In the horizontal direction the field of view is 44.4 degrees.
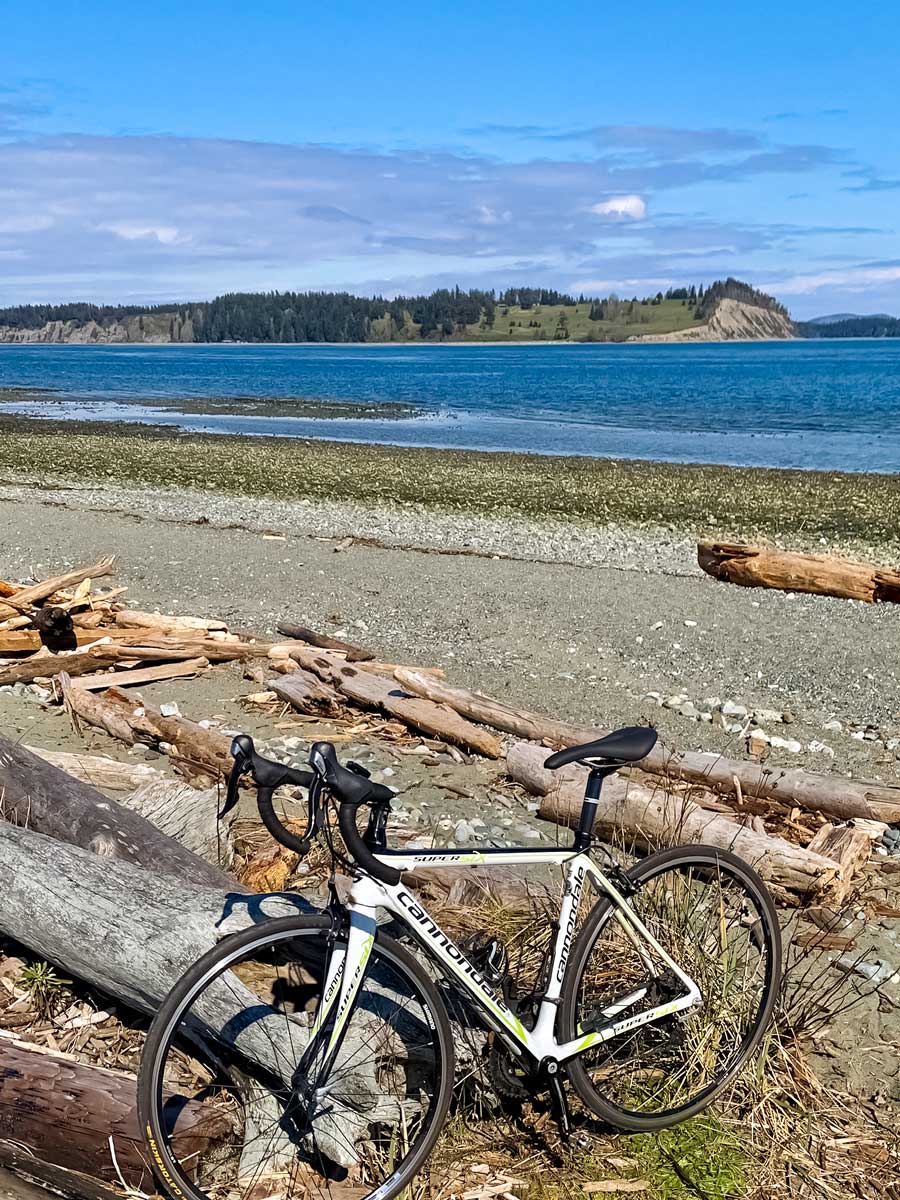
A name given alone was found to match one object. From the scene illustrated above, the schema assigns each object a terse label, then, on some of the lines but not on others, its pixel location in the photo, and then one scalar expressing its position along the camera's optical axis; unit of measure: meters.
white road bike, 3.53
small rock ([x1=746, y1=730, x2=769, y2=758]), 9.06
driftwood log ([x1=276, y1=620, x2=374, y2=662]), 10.75
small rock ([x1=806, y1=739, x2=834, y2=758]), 9.16
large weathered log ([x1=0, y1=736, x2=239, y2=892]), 5.08
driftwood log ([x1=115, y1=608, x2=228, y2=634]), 11.28
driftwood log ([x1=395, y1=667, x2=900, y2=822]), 7.32
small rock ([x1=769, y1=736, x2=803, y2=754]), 9.16
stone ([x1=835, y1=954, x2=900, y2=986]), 5.59
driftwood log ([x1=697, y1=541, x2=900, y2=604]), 14.91
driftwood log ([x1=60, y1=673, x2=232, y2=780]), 8.00
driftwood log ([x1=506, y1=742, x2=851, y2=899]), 6.12
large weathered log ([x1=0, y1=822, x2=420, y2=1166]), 3.80
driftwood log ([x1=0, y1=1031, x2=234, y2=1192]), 3.65
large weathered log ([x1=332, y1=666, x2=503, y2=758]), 8.72
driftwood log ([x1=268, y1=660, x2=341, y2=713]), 9.58
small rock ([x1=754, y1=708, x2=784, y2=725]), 9.94
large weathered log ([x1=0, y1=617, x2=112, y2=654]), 10.60
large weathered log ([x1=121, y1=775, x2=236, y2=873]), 5.59
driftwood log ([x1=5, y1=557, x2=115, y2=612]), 10.83
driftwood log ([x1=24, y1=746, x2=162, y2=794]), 7.28
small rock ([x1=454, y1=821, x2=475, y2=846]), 7.29
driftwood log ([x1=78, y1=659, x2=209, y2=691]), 9.93
